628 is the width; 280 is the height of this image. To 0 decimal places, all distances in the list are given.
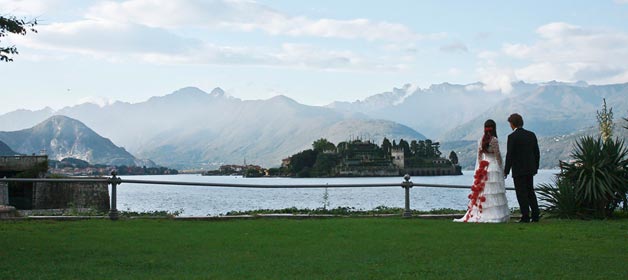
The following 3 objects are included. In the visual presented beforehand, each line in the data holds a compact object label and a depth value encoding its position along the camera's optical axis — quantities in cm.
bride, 1730
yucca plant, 1798
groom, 1702
